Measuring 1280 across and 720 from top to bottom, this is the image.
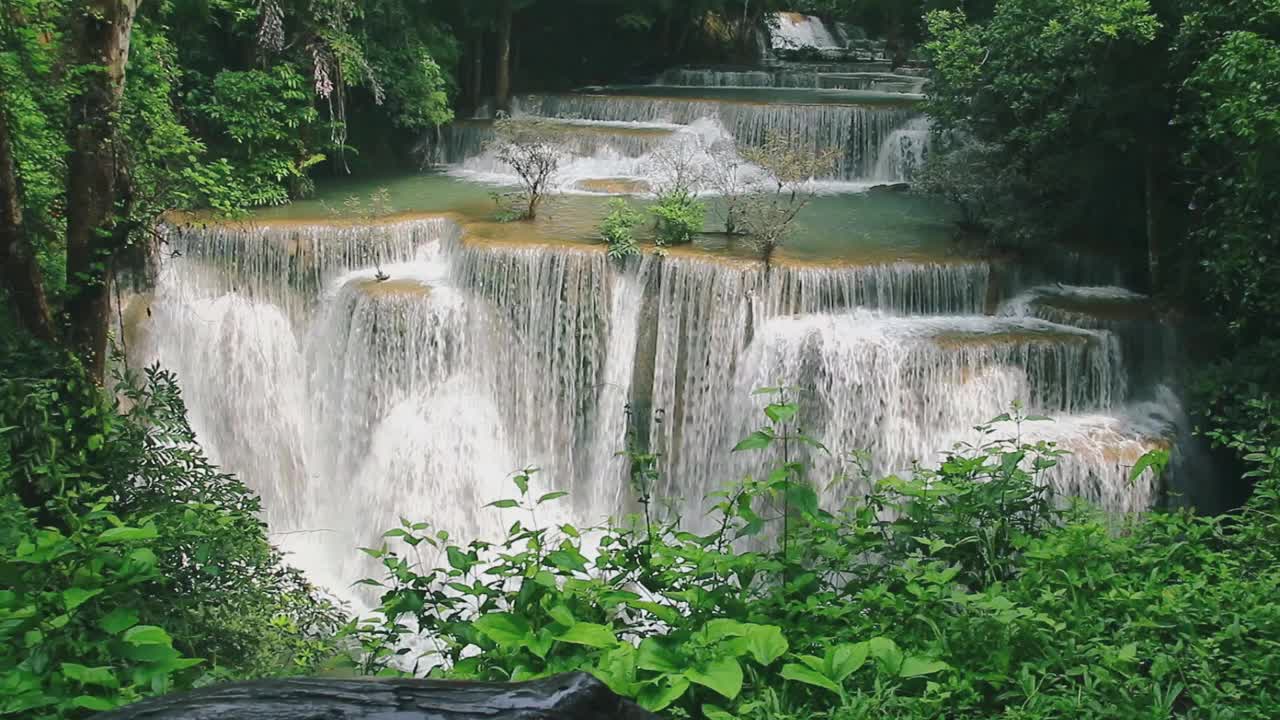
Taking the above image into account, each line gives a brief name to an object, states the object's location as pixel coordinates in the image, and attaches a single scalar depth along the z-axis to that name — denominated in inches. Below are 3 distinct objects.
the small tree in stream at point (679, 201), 420.8
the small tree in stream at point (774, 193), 402.3
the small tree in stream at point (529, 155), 474.6
